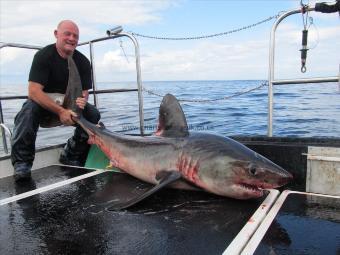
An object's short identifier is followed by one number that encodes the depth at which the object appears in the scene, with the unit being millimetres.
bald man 4109
